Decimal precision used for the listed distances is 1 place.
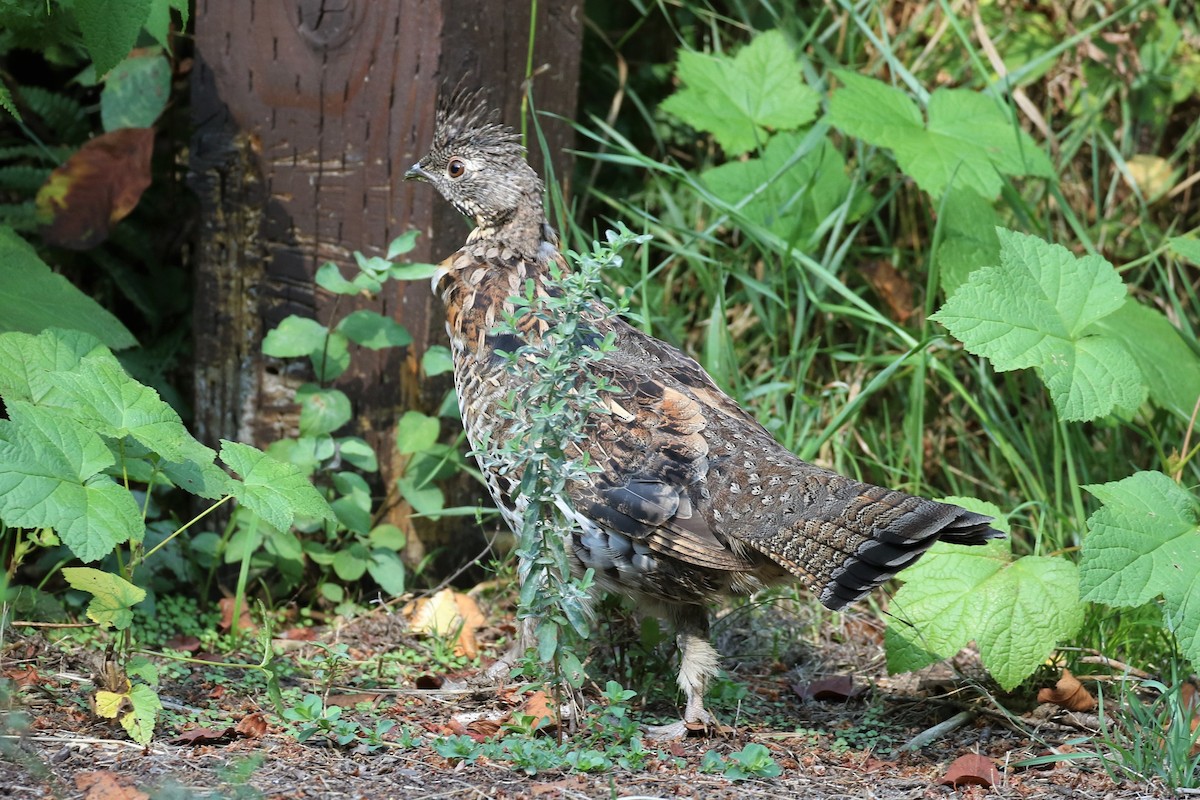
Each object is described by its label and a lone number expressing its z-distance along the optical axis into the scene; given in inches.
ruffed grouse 268.5
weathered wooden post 349.7
